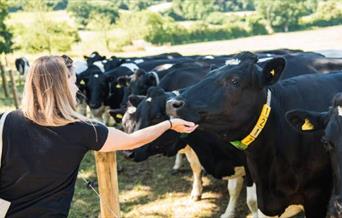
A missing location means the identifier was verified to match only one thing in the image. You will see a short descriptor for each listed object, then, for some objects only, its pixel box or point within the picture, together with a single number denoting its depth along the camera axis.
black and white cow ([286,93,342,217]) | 3.23
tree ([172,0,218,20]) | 90.50
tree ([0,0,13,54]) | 20.98
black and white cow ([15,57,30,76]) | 18.60
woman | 2.66
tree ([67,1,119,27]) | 73.66
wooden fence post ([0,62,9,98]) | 18.52
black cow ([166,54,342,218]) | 3.86
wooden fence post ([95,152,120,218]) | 4.21
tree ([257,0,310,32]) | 73.38
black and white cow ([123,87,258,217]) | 5.91
